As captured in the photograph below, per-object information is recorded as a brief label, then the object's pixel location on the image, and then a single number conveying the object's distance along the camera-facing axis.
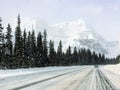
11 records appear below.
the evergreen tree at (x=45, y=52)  47.03
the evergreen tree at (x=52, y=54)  57.75
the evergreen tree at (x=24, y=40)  39.11
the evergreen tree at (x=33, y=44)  42.27
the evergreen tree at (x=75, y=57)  91.26
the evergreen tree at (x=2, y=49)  33.76
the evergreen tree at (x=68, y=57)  78.86
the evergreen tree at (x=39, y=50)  44.00
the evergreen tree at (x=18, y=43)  37.01
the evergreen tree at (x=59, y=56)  66.46
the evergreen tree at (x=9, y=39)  37.07
